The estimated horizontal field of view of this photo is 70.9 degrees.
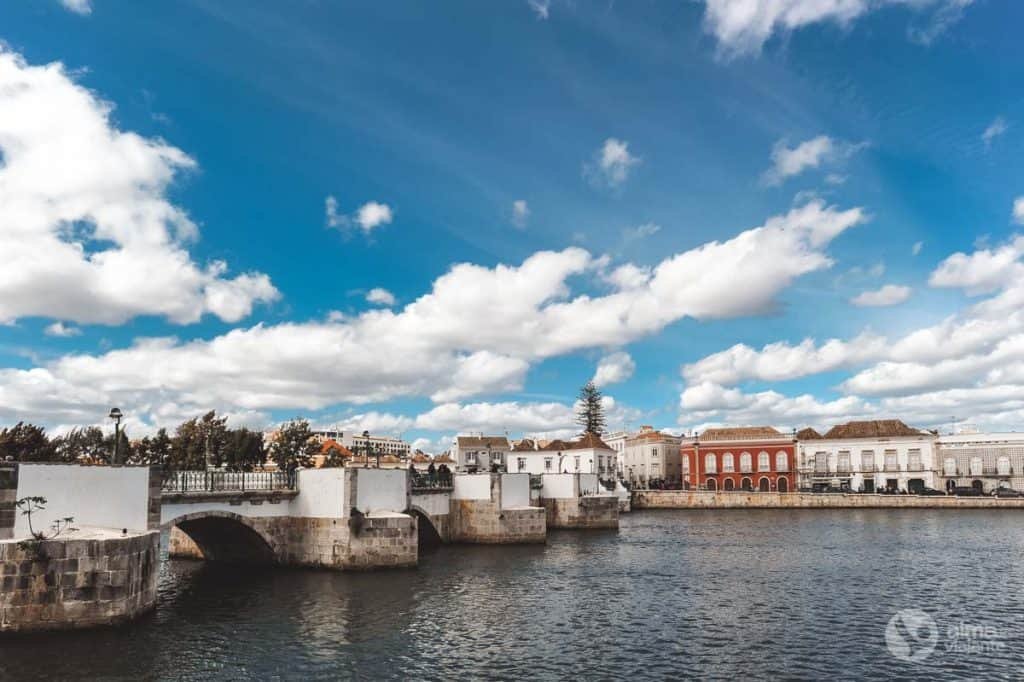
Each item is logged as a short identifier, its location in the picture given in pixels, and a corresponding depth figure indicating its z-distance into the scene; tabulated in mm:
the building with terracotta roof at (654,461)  105750
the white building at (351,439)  124138
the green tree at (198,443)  61000
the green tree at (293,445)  63312
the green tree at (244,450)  63438
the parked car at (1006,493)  79169
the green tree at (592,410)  123188
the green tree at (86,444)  72562
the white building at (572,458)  92062
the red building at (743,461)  93500
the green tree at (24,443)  50500
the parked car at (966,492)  81688
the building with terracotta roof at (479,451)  107812
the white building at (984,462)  85875
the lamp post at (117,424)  22984
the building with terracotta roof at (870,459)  87188
